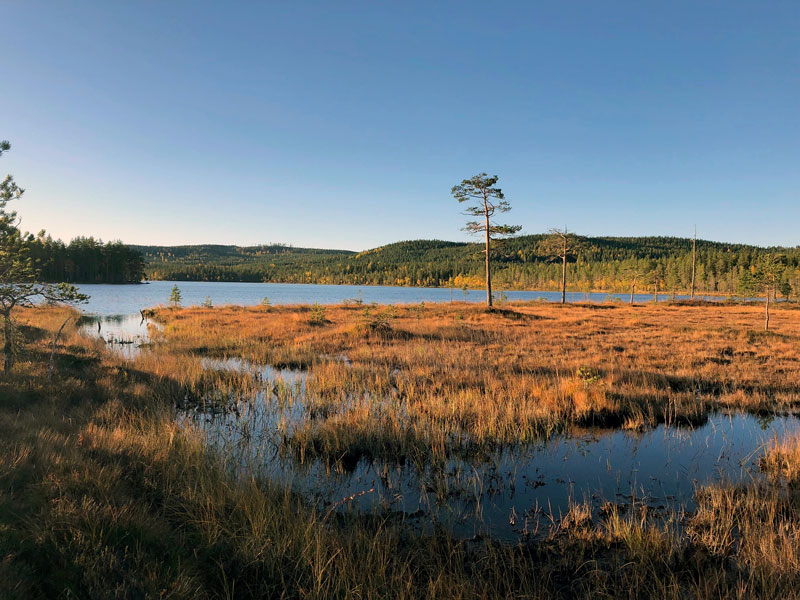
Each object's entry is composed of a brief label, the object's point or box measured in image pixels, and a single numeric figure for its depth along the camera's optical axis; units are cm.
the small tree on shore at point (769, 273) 2732
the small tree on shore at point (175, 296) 4100
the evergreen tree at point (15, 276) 802
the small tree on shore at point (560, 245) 5581
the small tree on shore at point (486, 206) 3138
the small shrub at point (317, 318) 2691
